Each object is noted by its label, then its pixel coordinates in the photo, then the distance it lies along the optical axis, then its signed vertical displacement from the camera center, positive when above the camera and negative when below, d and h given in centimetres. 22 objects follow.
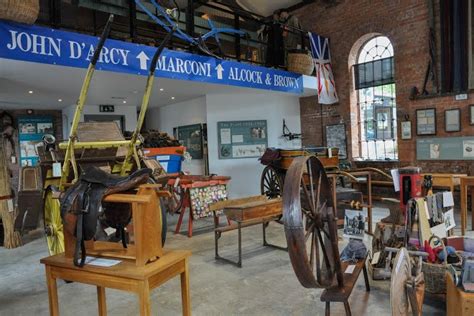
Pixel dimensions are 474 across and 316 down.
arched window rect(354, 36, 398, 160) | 802 +86
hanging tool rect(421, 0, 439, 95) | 706 +162
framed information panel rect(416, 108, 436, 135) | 711 +27
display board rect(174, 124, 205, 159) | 843 +20
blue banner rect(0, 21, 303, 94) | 385 +121
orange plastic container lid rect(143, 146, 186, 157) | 669 -7
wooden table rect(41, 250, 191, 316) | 171 -64
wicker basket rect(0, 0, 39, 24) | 360 +148
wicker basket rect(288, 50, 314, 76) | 755 +168
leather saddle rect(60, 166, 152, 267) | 188 -26
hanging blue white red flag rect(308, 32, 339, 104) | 829 +167
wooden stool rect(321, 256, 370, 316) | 230 -100
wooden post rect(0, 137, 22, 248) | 499 -83
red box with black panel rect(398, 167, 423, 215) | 329 -45
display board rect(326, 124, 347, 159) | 864 +5
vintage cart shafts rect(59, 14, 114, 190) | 264 +30
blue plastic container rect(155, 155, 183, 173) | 687 -29
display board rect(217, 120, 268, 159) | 821 +11
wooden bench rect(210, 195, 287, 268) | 392 -78
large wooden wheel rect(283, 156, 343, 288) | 172 -45
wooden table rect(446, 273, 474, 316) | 213 -104
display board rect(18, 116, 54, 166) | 858 +49
